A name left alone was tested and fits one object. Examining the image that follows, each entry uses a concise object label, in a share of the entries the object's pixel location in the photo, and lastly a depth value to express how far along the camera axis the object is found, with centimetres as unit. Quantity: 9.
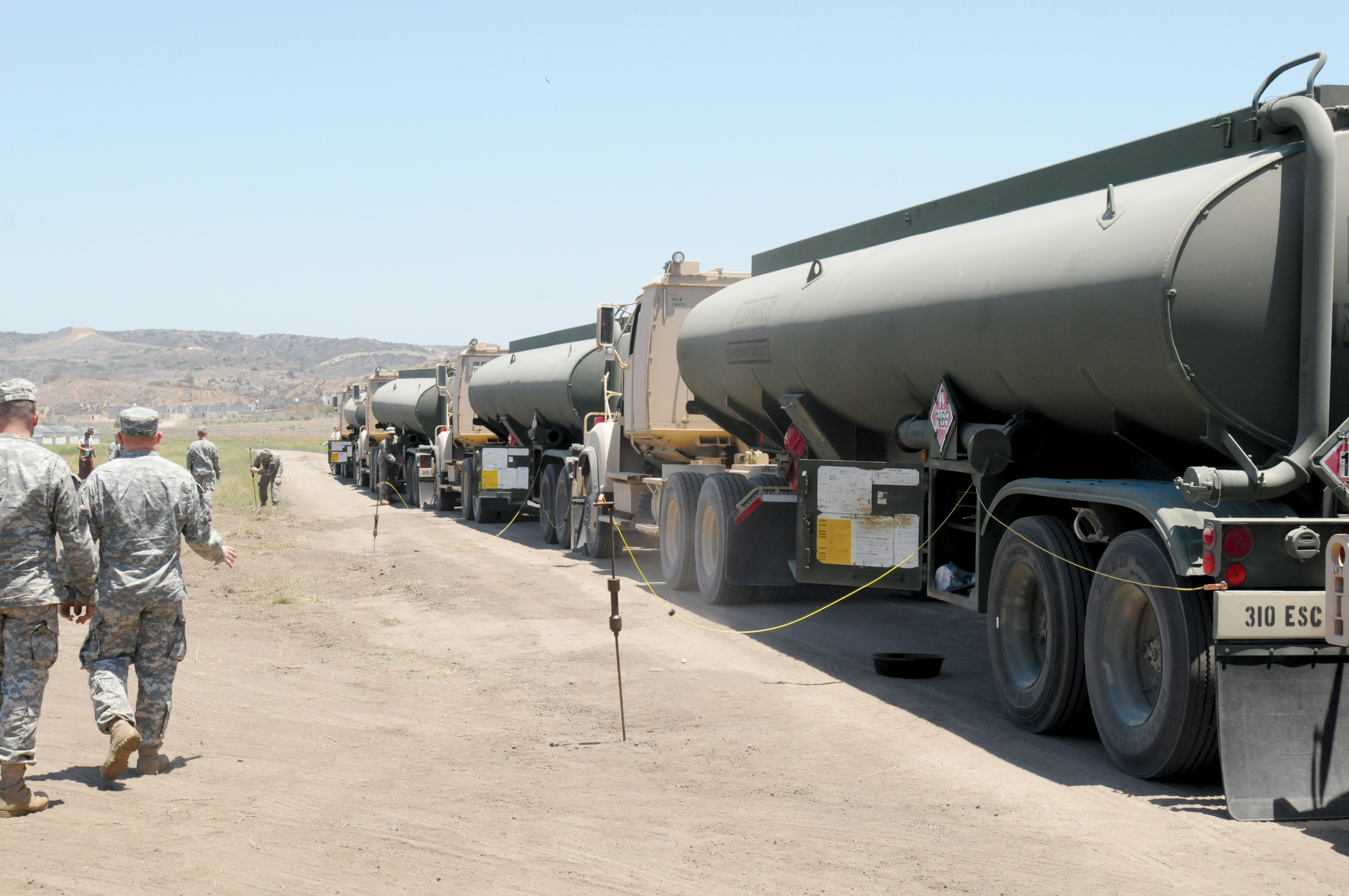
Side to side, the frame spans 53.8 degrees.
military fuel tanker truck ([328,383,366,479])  4409
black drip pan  956
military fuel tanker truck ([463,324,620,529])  2002
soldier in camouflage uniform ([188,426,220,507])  2003
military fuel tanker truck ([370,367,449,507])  2983
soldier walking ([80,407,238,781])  651
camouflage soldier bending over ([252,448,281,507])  2795
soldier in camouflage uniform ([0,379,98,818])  601
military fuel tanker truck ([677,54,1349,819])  602
